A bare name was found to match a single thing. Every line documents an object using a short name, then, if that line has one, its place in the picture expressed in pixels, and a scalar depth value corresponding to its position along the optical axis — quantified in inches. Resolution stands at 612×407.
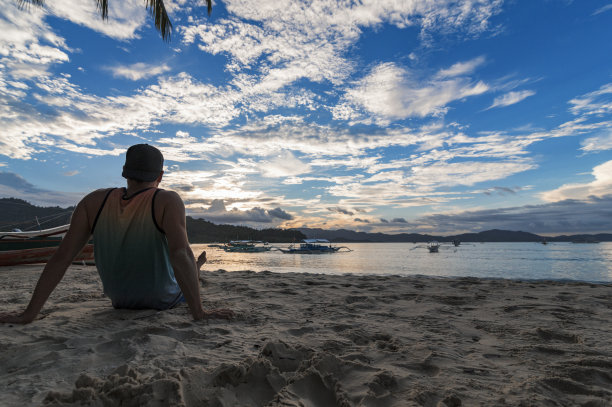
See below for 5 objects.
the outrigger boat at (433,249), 2031.1
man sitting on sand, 86.4
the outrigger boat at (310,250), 1881.9
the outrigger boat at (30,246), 337.7
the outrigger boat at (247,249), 2094.0
